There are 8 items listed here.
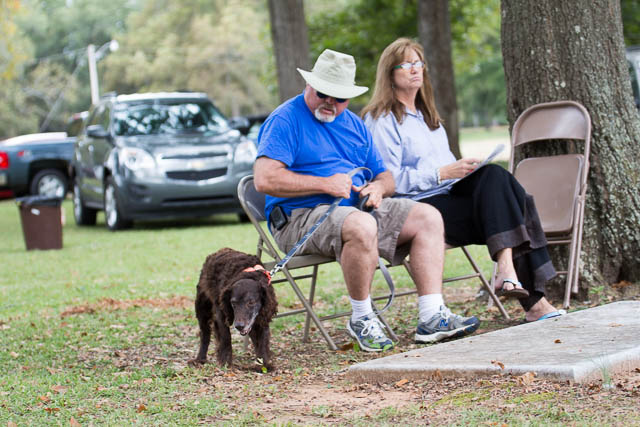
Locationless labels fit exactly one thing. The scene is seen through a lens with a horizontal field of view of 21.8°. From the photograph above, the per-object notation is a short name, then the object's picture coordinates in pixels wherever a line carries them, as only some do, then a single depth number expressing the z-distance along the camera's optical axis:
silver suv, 23.23
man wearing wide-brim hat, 8.78
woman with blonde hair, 9.19
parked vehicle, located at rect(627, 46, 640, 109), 24.73
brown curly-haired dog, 8.02
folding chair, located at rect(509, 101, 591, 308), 10.38
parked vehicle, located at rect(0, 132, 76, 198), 37.75
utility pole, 87.26
